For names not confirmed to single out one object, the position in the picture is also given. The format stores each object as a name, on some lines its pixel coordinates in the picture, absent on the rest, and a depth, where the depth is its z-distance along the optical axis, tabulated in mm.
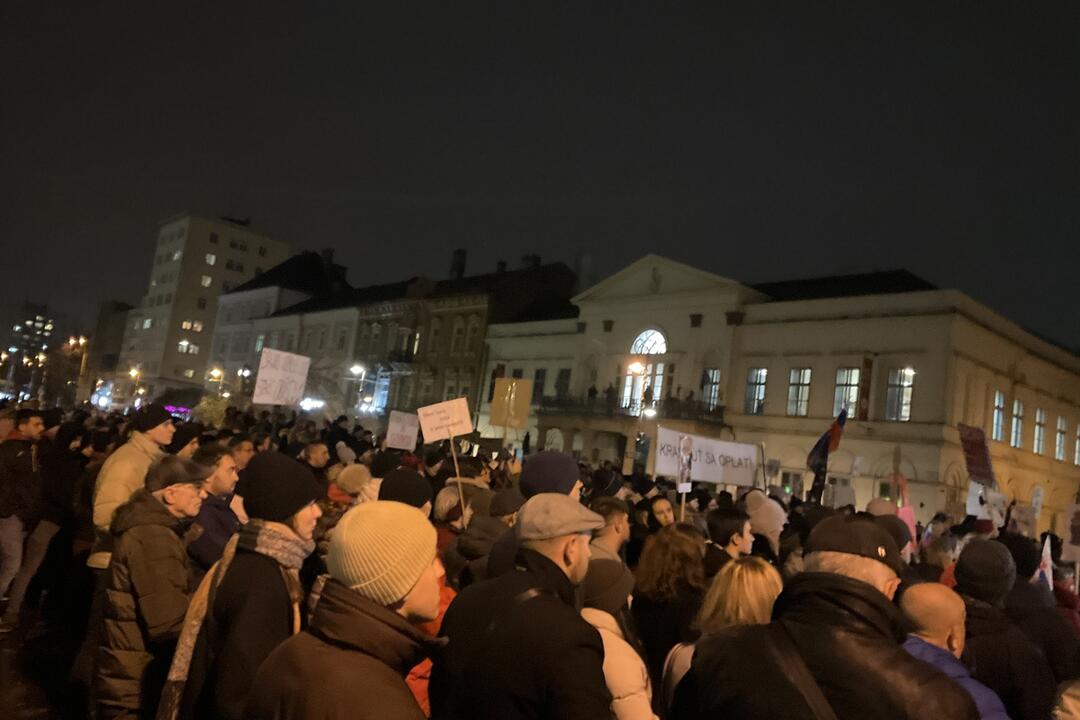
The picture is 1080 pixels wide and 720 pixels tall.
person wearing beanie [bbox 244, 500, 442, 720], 2395
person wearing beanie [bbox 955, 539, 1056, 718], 4242
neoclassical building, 29984
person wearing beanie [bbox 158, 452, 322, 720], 3223
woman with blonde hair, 3490
